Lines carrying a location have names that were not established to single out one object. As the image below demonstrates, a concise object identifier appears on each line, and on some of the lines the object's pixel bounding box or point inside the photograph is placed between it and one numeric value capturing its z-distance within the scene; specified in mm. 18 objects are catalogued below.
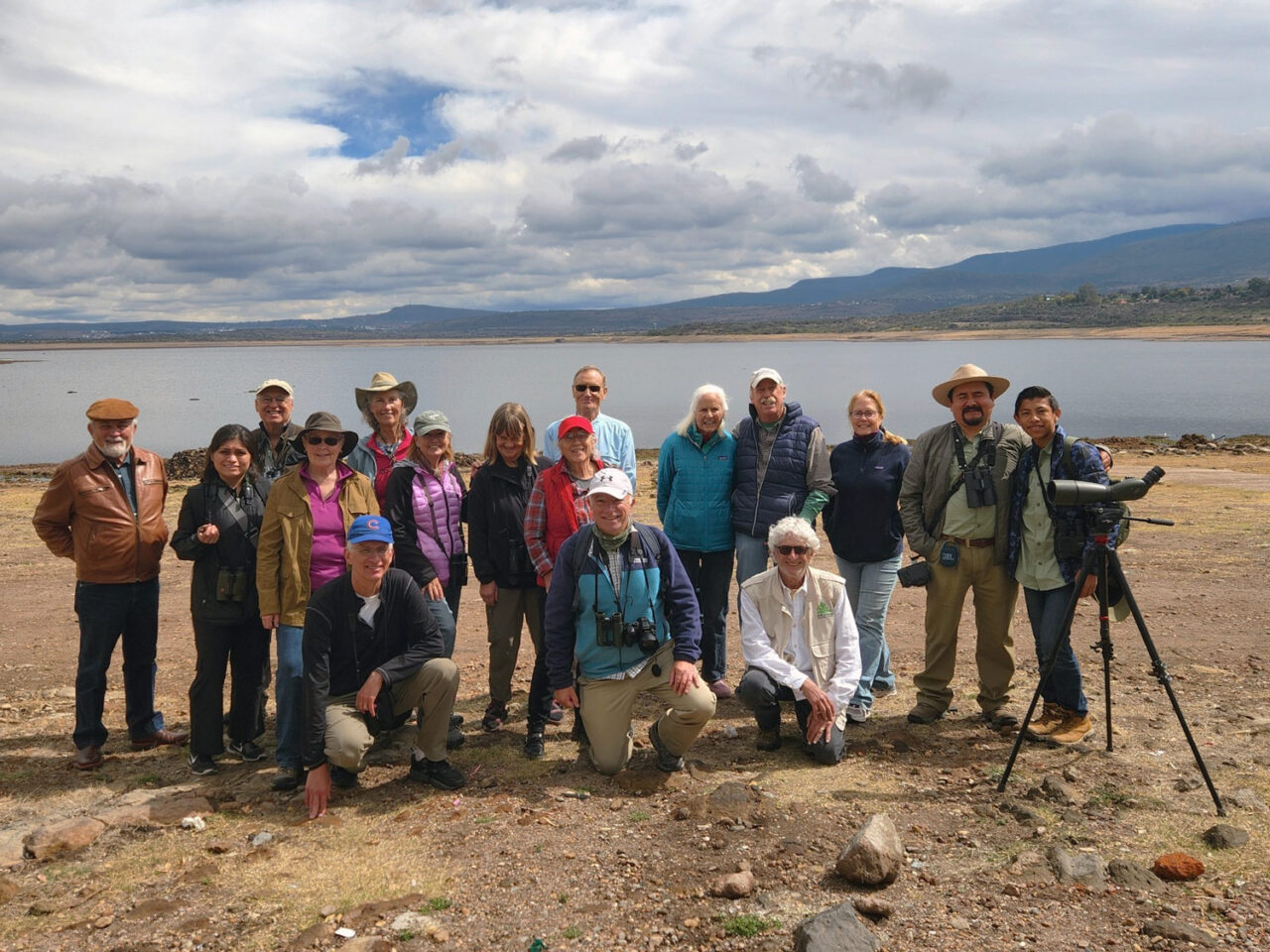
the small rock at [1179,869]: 3893
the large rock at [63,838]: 4375
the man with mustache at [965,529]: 5566
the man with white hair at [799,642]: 5258
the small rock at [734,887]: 3857
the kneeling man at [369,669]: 4762
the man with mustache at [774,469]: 6035
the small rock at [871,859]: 3879
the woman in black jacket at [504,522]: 5691
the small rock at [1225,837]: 4148
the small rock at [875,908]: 3680
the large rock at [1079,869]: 3900
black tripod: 4598
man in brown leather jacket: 5324
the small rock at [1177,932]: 3451
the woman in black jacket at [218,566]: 5227
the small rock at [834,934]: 3389
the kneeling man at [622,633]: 5102
